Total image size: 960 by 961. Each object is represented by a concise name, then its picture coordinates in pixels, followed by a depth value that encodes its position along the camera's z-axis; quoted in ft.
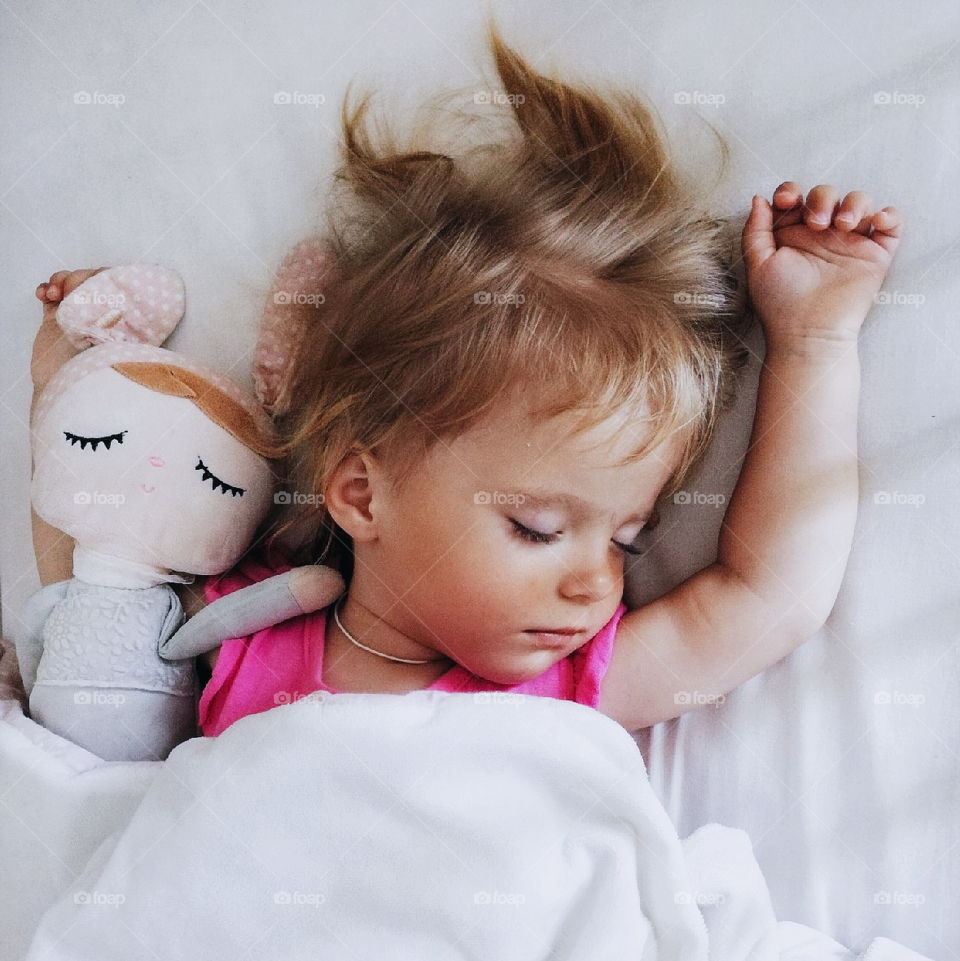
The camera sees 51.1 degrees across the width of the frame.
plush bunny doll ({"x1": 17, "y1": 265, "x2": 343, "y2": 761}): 3.12
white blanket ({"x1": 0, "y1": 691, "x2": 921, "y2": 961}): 2.62
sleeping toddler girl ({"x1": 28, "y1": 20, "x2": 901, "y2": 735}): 2.81
